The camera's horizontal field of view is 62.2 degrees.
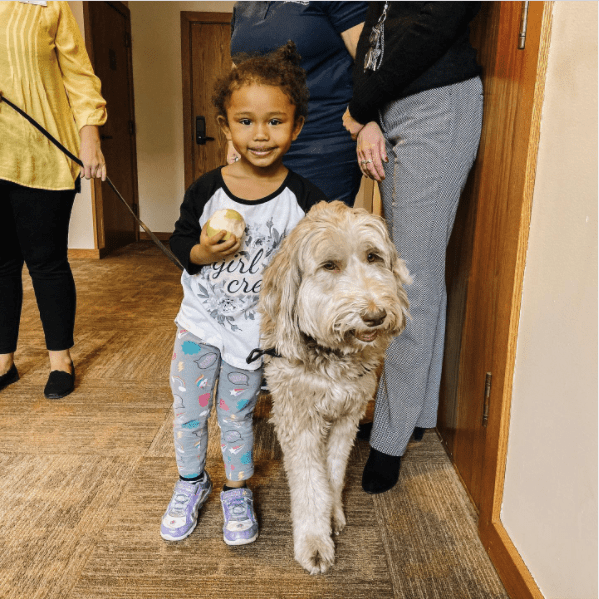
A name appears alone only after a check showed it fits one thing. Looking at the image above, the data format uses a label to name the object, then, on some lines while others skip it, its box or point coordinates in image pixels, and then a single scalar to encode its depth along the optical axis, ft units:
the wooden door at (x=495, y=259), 3.51
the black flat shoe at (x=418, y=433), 5.73
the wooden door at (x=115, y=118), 15.81
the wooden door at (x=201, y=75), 18.66
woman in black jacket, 4.08
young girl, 3.71
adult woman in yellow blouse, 5.72
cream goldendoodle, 3.23
